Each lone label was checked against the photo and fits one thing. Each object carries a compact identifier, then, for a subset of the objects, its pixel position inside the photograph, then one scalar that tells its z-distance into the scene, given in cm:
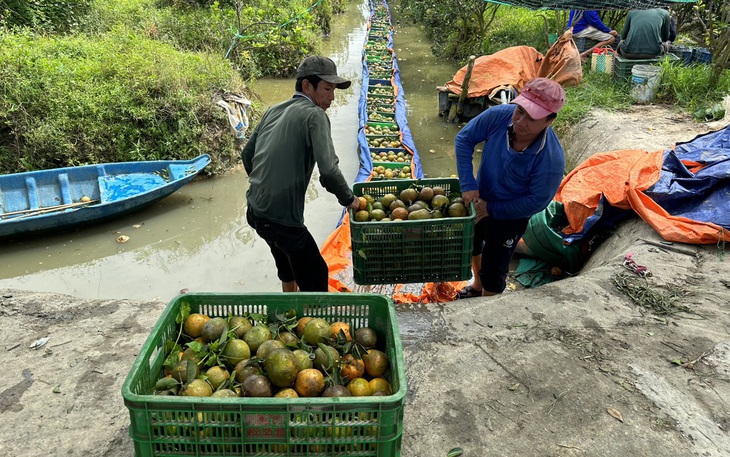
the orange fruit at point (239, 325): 222
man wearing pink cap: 290
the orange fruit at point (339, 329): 220
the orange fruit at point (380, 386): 196
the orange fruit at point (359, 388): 195
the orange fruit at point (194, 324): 219
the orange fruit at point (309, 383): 191
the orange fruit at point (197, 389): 181
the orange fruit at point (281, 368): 192
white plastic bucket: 754
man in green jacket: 298
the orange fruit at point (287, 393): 185
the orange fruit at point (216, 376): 194
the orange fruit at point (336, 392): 188
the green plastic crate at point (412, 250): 312
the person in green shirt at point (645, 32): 799
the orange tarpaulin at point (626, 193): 407
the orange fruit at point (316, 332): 215
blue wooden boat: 550
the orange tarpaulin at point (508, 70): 873
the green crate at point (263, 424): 159
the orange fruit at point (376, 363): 207
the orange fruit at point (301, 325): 226
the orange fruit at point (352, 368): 205
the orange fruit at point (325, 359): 203
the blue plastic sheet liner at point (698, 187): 411
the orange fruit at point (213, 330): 215
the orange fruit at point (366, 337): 221
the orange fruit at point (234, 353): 208
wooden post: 870
